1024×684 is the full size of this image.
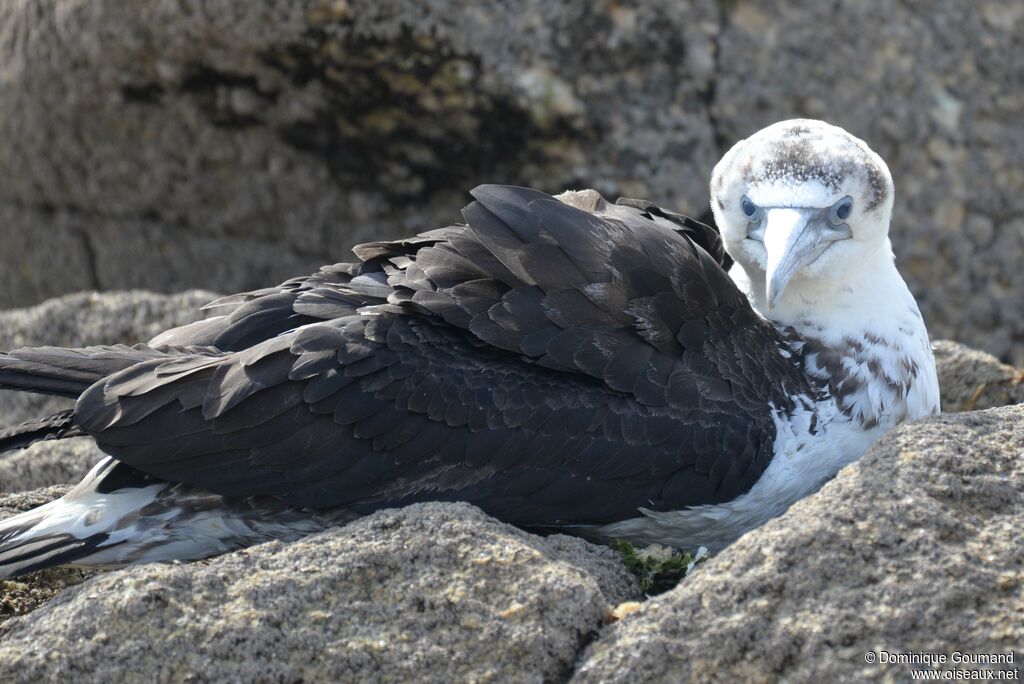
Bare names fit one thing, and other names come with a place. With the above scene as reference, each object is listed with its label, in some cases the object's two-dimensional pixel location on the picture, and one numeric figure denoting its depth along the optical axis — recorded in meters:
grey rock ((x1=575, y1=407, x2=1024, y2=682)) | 7.66
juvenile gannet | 9.87
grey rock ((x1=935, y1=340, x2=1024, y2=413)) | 13.05
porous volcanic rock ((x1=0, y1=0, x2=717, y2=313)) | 15.97
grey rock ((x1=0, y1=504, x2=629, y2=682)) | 8.16
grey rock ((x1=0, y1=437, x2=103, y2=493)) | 12.93
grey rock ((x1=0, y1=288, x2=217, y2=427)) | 14.86
